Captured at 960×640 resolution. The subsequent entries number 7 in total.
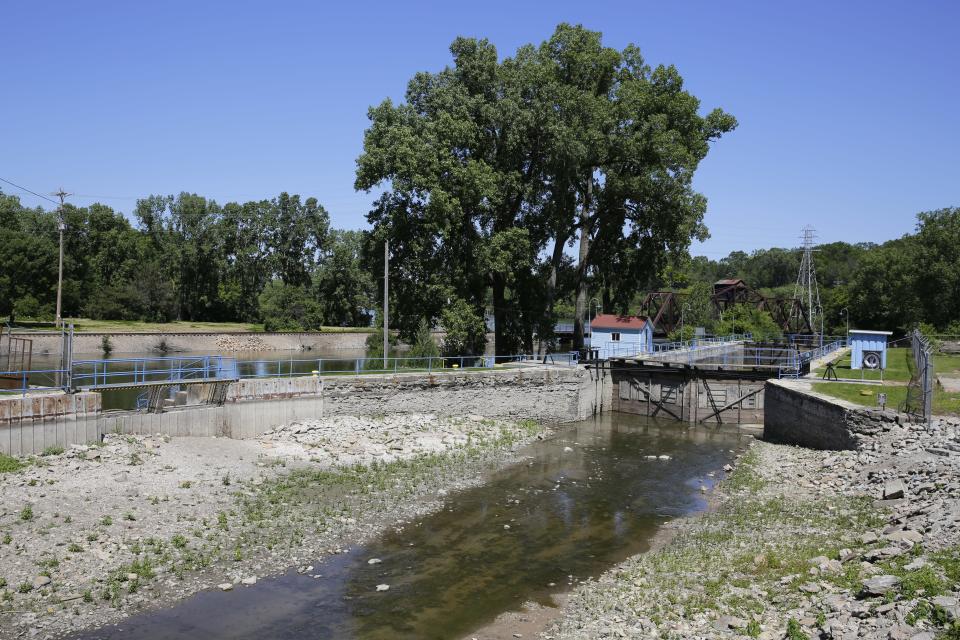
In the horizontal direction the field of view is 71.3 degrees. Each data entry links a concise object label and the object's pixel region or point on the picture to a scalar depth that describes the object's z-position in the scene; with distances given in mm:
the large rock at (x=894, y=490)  16188
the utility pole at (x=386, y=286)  34869
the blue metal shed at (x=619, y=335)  43594
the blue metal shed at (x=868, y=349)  34719
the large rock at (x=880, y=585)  10266
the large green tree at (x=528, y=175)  35781
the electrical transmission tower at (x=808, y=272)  75250
